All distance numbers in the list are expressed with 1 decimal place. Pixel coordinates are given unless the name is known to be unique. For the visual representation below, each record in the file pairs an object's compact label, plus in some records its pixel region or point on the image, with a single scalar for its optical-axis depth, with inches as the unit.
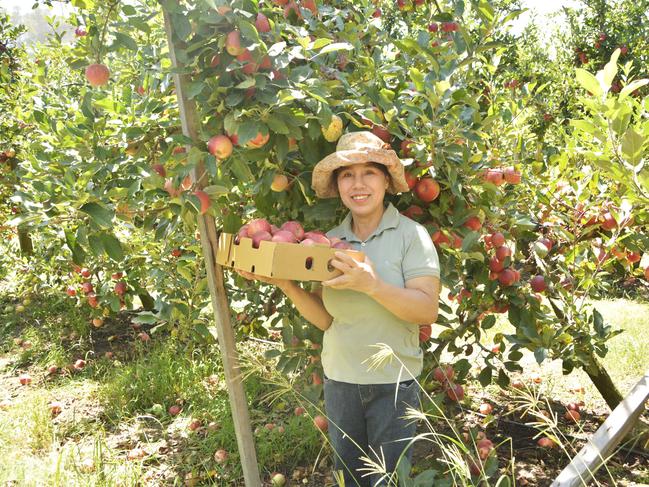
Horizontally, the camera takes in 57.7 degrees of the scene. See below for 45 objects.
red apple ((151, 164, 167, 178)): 76.2
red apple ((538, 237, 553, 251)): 94.0
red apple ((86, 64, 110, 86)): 73.1
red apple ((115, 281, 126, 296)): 138.3
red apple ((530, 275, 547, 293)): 93.4
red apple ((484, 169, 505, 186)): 85.0
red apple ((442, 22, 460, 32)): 97.1
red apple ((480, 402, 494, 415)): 114.3
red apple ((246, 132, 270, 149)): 65.6
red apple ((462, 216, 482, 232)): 81.3
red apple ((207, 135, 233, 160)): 65.2
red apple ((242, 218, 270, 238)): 65.9
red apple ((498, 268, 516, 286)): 88.9
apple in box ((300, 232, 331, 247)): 63.1
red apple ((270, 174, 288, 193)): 76.6
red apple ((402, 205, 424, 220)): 81.2
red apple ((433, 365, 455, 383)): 96.8
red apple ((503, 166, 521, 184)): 87.9
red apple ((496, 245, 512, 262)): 87.7
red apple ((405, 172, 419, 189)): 77.2
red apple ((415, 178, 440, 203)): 78.7
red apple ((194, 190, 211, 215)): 66.7
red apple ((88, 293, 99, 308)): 150.2
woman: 67.4
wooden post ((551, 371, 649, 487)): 53.6
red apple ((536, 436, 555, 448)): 104.2
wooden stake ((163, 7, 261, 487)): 68.5
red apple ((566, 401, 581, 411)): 114.7
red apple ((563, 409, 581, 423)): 107.5
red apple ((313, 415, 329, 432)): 92.1
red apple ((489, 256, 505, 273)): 88.4
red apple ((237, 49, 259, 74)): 62.4
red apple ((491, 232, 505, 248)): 87.4
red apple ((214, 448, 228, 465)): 106.1
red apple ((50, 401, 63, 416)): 130.1
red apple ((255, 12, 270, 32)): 65.5
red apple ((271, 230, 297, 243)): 62.8
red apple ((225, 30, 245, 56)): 60.7
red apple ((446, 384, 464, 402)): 99.1
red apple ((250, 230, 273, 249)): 63.4
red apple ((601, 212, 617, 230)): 93.1
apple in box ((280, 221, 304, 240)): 67.2
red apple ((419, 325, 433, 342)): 83.5
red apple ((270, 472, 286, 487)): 97.6
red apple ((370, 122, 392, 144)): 77.3
